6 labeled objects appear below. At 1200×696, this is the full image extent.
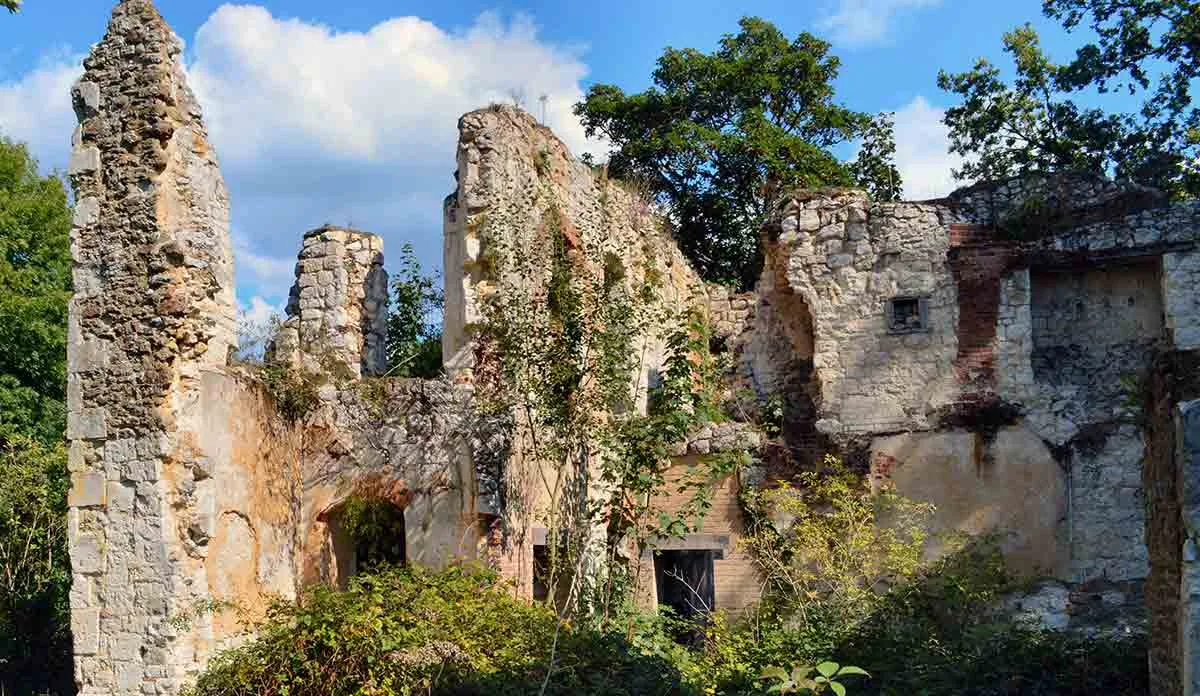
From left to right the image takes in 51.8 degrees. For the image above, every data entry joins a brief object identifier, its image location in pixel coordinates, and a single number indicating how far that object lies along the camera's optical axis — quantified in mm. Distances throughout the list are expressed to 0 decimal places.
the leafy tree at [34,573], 12727
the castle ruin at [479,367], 9562
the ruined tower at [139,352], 9438
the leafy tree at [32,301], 18562
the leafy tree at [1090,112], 18781
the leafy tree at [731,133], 21828
